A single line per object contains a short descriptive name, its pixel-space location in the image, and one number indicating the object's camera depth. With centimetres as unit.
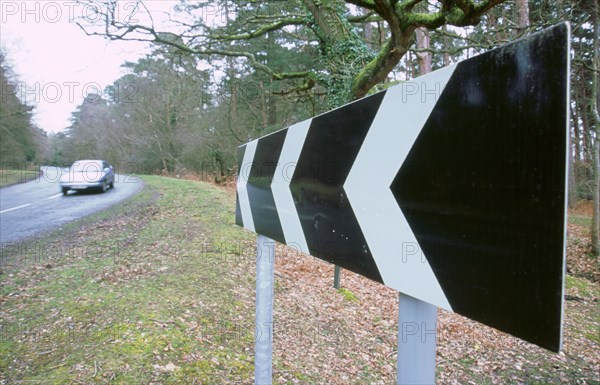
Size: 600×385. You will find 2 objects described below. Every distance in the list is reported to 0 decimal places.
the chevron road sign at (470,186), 49
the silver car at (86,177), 1445
